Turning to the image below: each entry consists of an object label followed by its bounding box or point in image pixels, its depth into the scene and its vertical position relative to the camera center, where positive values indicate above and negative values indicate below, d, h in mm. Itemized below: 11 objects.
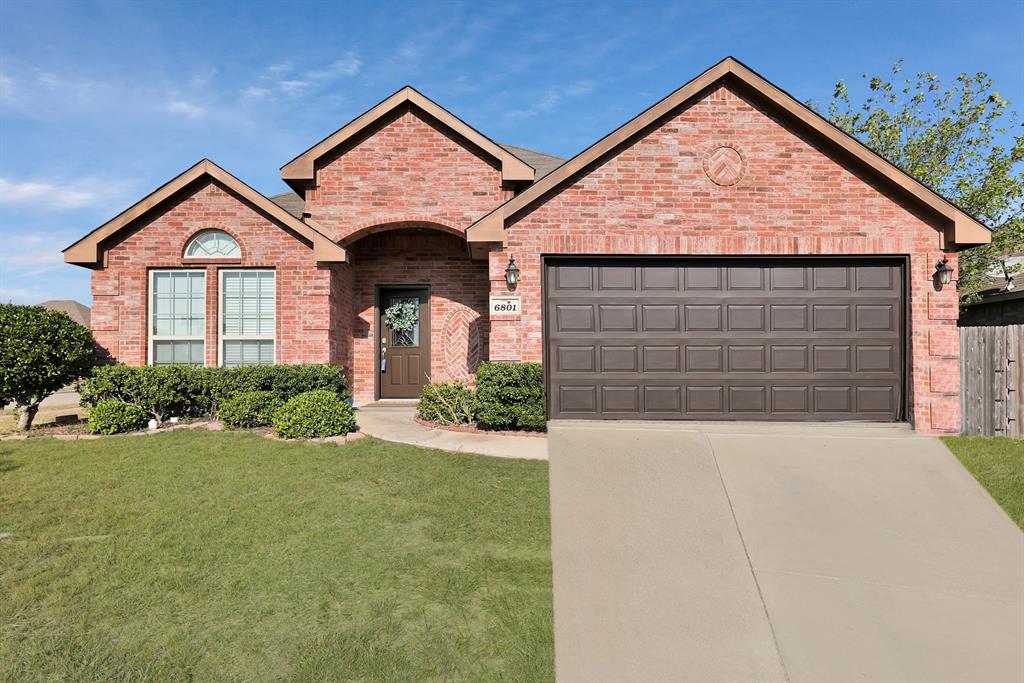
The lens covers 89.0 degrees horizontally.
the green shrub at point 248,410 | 8586 -1143
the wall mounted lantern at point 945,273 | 8375 +1139
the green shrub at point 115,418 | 8391 -1250
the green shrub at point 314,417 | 7805 -1152
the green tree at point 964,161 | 14555 +5469
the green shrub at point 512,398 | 8375 -908
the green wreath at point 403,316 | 12531 +626
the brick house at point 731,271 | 8555 +1201
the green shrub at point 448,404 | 8880 -1096
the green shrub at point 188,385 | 9062 -775
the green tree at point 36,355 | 8328 -233
